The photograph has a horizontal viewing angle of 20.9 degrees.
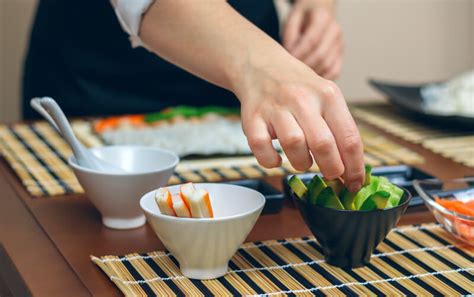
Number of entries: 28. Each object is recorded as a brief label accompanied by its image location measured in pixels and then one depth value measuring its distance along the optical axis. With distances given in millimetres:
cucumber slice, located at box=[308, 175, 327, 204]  1194
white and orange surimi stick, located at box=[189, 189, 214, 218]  1159
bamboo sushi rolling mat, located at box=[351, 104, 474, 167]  1607
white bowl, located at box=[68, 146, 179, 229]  1268
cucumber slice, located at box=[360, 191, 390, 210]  1170
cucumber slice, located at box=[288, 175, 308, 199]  1207
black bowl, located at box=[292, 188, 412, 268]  1176
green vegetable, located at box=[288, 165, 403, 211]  1180
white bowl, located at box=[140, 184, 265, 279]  1148
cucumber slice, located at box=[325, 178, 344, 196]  1209
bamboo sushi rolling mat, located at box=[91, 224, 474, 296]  1154
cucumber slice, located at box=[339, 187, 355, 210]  1198
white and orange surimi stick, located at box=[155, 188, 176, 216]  1167
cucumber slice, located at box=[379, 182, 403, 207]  1203
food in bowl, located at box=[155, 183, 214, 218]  1160
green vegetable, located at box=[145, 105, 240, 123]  1709
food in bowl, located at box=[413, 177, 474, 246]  1252
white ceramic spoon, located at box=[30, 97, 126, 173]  1301
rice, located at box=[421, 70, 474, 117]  1776
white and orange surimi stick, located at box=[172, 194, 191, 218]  1162
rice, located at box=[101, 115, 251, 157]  1570
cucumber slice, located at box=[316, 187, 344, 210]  1187
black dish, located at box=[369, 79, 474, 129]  1709
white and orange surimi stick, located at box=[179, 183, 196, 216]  1161
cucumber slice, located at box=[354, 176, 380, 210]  1199
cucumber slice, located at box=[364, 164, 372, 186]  1205
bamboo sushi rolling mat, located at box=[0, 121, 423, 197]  1451
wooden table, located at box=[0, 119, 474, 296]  1169
